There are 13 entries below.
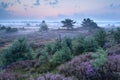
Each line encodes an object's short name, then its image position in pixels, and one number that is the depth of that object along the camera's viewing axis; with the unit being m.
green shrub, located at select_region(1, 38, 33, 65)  10.10
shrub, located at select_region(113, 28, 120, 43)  14.01
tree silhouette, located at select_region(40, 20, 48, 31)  63.73
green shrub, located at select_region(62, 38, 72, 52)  11.76
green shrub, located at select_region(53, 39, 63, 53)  11.30
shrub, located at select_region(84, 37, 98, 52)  9.72
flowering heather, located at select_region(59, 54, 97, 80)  5.00
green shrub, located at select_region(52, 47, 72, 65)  8.05
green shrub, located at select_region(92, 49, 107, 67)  5.13
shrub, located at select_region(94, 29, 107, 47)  12.61
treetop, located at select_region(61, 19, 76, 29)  55.48
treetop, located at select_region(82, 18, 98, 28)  56.16
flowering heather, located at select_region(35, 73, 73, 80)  4.34
